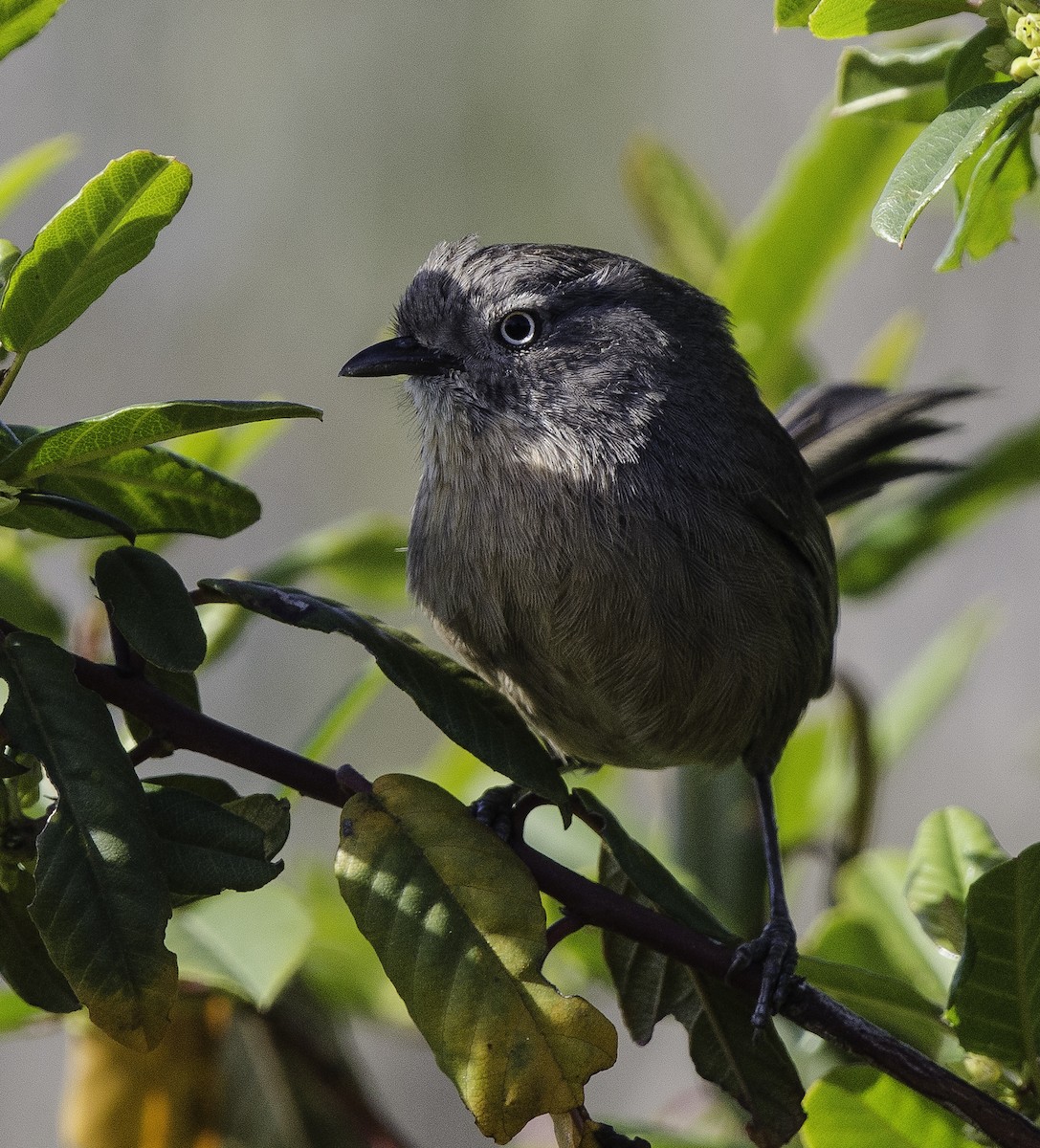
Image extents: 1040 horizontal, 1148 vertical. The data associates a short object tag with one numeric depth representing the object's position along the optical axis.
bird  5.73
